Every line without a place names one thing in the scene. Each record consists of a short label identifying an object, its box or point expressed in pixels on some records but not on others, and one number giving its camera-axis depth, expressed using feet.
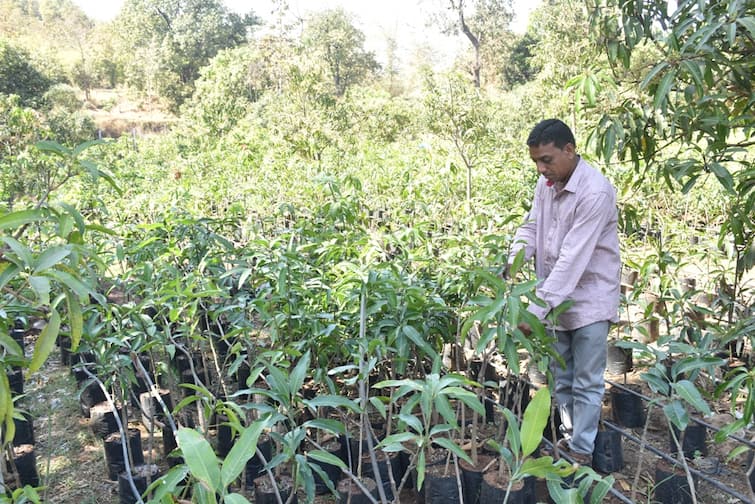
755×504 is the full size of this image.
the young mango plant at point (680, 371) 4.77
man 7.47
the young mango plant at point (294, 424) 4.53
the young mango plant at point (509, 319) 5.39
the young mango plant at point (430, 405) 4.08
